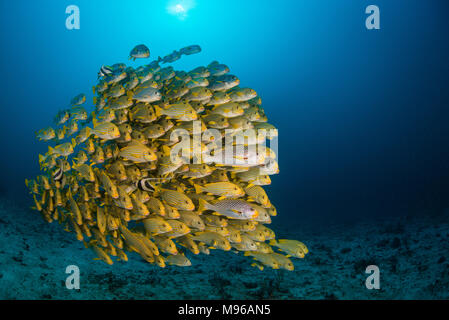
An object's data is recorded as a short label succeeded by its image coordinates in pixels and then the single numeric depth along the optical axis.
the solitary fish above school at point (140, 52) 5.50
